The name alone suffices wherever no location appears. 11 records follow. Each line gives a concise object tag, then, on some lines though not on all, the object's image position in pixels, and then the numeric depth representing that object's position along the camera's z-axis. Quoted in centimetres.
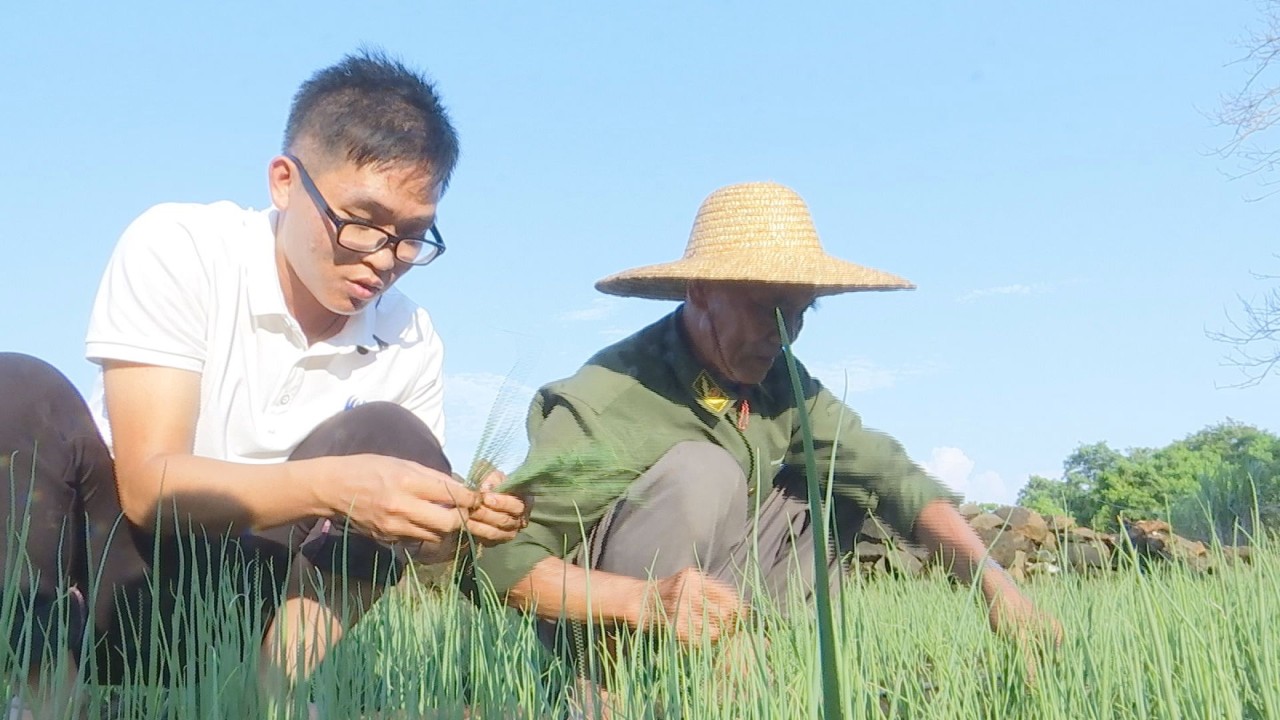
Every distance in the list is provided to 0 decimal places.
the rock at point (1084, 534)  623
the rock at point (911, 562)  535
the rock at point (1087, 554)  572
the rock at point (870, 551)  548
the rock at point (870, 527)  369
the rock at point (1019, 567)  563
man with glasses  169
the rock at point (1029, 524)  633
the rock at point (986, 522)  641
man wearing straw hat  193
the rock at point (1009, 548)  604
